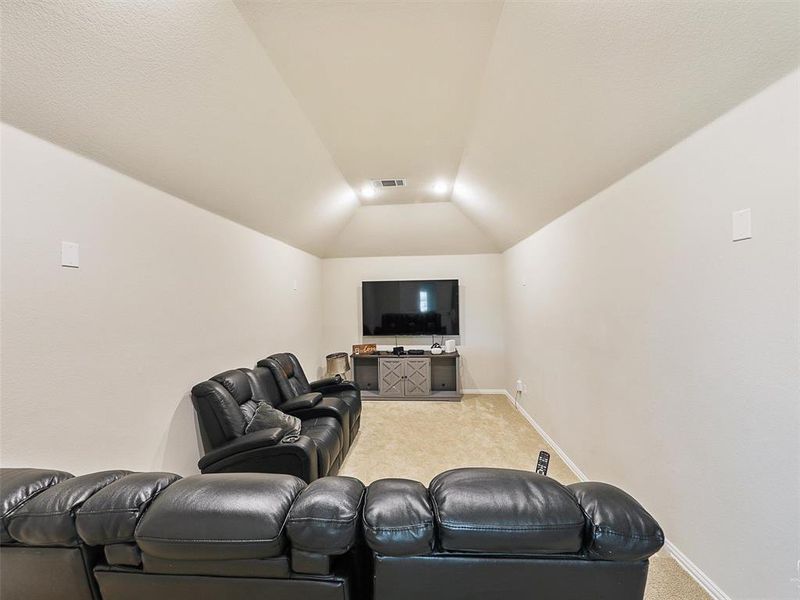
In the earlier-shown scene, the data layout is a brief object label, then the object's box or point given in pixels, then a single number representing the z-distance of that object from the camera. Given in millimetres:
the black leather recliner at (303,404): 2984
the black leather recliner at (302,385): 3340
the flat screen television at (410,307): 5562
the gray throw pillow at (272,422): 2490
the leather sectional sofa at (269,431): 2270
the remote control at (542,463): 1484
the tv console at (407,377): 5246
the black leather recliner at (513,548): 781
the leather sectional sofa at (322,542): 785
